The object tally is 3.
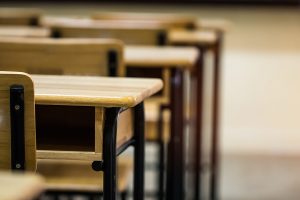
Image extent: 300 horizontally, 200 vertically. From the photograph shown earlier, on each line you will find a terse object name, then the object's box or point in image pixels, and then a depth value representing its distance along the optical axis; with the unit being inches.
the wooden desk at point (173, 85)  162.1
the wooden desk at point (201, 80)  212.0
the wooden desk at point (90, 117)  102.4
